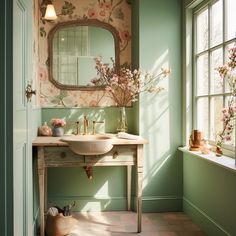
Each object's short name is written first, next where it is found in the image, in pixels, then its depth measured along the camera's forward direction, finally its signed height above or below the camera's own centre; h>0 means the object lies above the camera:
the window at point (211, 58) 2.70 +0.50
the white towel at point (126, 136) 3.01 -0.23
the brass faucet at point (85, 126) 3.49 -0.15
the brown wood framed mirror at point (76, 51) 3.61 +0.67
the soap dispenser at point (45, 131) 3.34 -0.20
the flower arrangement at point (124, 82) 3.44 +0.32
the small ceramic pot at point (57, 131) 3.38 -0.20
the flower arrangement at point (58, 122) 3.37 -0.11
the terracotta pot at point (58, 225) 2.86 -0.99
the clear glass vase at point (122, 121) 3.52 -0.10
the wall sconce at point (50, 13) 3.29 +0.99
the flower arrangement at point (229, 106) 2.48 +0.04
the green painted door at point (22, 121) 1.64 -0.05
